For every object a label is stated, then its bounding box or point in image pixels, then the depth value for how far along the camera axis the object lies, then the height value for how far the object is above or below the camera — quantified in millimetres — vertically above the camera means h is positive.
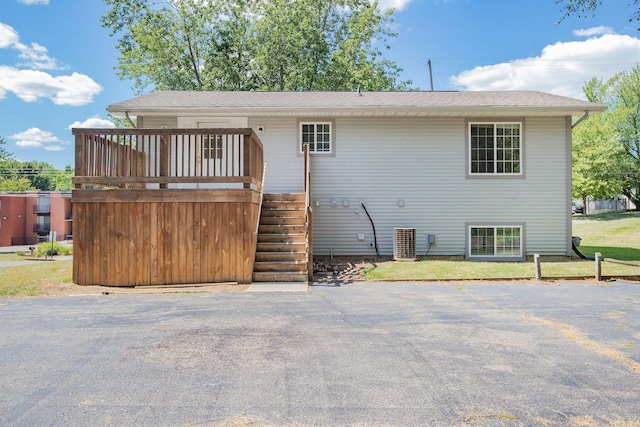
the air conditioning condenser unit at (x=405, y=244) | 9812 -651
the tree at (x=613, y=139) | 25500 +5274
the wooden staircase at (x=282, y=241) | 7445 -479
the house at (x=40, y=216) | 37750 +117
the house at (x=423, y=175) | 10398 +1089
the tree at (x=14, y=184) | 62531 +5322
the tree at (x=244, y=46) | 21438 +9412
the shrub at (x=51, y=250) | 22323 -1849
